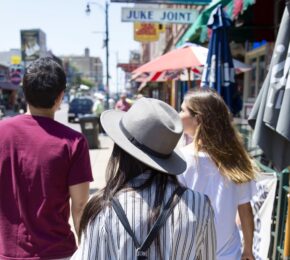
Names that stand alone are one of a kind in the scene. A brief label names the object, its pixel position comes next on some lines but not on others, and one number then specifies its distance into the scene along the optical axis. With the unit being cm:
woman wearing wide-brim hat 145
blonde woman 241
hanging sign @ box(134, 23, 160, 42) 1681
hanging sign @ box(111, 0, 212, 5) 810
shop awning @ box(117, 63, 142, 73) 2825
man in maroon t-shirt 220
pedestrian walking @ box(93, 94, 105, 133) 1712
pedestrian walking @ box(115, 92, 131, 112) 1556
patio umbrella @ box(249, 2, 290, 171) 258
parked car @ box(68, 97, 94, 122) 2689
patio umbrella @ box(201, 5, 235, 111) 480
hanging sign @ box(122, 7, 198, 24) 891
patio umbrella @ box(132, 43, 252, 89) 581
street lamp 2923
